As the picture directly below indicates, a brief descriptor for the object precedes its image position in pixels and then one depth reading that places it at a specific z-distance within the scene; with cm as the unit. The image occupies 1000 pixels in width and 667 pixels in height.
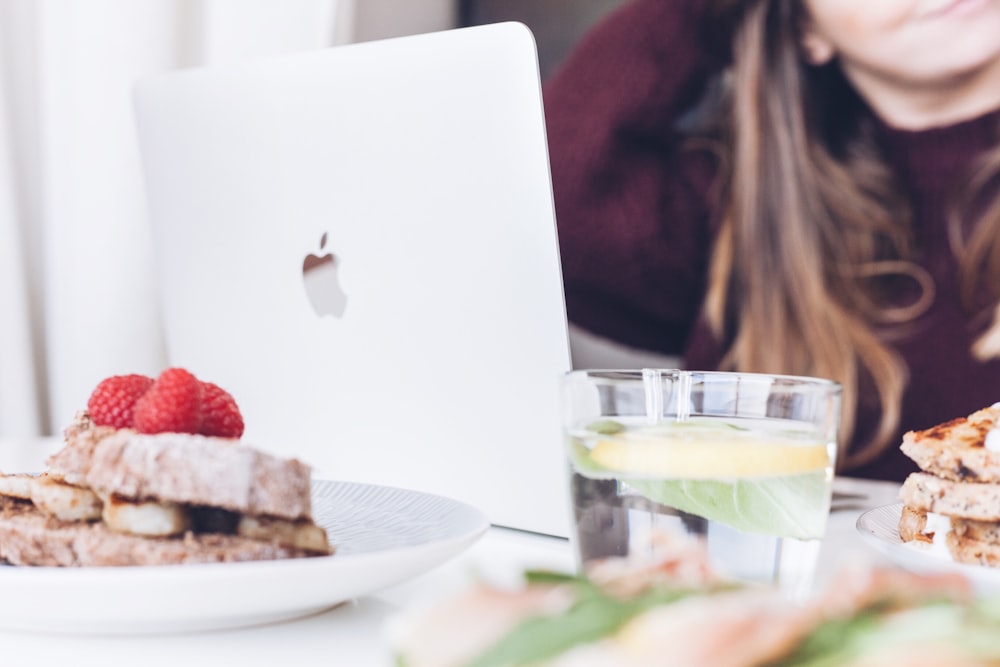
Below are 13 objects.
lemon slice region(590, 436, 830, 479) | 56
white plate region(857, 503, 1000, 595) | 60
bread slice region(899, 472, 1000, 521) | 69
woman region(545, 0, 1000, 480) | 194
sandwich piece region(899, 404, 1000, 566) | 70
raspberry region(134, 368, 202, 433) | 66
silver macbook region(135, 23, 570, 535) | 75
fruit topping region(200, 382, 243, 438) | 71
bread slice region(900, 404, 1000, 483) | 70
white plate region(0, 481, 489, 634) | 52
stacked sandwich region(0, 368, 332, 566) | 61
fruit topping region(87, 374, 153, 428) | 73
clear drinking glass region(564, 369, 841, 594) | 57
